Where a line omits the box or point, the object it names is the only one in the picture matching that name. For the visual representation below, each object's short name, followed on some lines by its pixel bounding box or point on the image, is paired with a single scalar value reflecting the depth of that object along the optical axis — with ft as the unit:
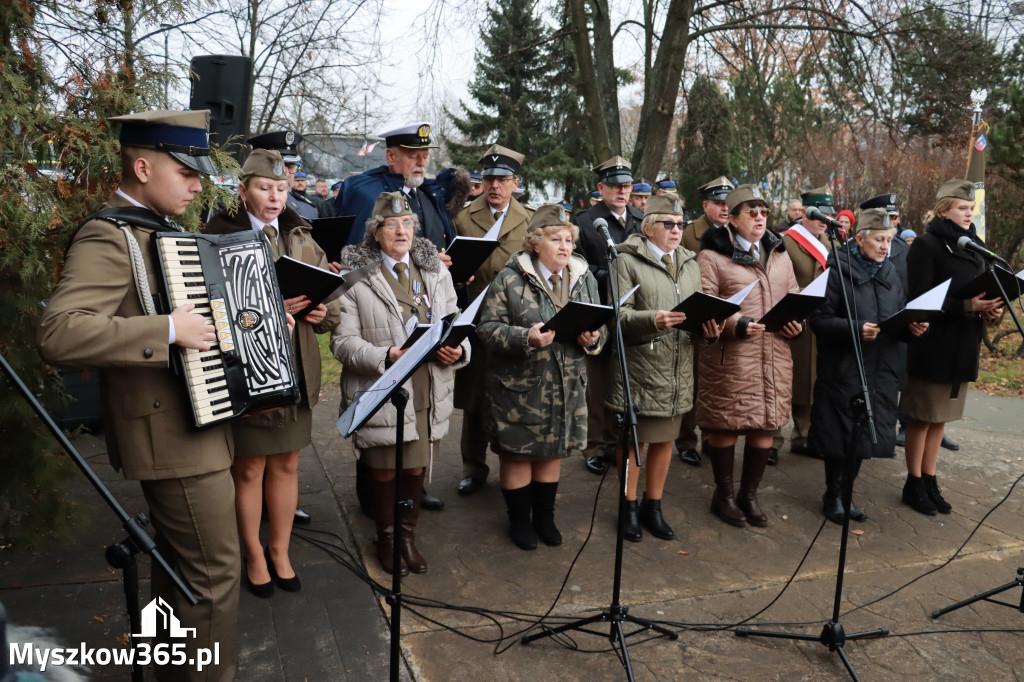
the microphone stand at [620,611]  11.02
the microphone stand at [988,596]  13.26
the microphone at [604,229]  11.56
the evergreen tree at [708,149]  69.56
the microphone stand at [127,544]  6.74
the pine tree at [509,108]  73.51
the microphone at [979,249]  15.67
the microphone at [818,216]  13.56
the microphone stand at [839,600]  11.85
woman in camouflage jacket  14.73
